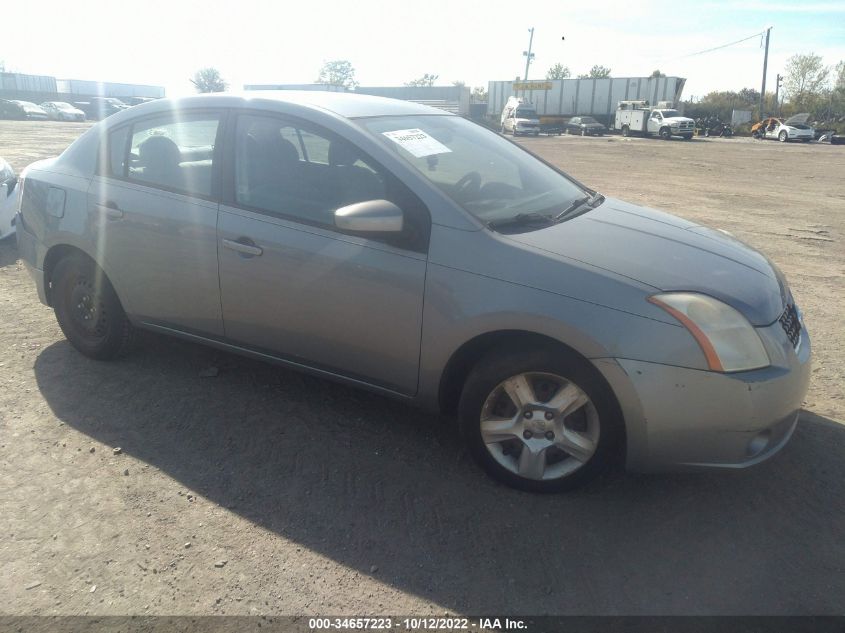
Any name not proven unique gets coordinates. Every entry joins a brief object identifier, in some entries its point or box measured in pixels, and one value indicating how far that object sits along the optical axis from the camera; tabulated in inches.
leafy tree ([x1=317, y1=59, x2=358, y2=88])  3585.1
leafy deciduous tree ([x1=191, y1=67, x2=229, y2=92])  2406.5
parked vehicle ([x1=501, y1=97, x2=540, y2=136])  1822.1
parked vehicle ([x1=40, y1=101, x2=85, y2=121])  1873.8
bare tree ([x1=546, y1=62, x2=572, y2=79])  3786.9
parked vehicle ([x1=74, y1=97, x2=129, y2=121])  2085.4
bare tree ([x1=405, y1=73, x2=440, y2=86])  3782.5
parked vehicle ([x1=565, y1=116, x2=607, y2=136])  1962.4
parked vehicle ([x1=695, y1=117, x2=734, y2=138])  2028.8
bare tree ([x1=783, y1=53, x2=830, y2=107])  2790.4
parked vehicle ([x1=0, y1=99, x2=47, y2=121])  1814.7
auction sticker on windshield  133.5
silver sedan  106.2
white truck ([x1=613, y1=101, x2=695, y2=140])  1670.8
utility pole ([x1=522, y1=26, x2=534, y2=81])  2706.7
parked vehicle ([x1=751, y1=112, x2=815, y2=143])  1675.7
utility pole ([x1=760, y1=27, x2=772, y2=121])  2273.6
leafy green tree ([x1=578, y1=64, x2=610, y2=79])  3484.3
